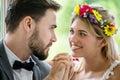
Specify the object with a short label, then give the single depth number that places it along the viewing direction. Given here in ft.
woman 4.63
